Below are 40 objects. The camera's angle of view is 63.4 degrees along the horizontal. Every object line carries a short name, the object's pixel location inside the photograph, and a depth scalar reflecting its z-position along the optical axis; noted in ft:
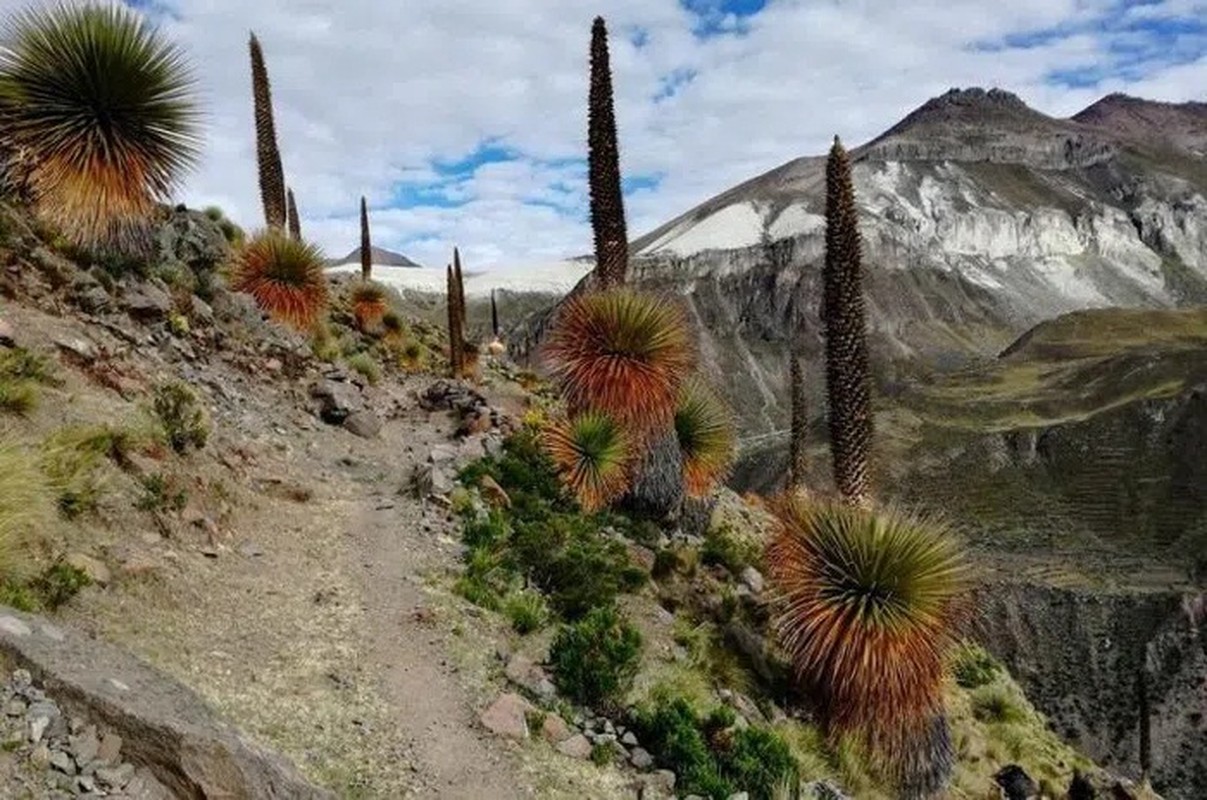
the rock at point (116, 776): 15.97
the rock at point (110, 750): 16.39
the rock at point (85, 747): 16.02
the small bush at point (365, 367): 60.18
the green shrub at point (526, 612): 30.40
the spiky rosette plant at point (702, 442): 44.57
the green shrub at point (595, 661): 27.25
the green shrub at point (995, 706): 45.52
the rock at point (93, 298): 39.86
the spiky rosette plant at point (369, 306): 71.31
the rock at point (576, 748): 24.89
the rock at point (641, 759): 25.38
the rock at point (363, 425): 49.55
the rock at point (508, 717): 24.57
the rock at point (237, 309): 50.98
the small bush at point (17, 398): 28.81
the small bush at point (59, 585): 22.07
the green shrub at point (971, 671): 48.21
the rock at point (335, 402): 50.01
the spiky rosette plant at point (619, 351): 37.86
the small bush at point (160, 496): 28.25
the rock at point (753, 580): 40.54
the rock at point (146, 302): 42.52
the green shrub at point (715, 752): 24.93
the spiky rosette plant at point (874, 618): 28.86
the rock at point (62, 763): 15.75
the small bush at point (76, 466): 25.80
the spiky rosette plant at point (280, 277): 54.85
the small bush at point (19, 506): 21.29
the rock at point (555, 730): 25.21
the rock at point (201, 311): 47.44
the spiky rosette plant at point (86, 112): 39.27
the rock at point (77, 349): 35.63
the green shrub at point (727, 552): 41.04
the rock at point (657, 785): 24.27
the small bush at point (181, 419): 33.73
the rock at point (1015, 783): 37.01
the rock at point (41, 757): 15.58
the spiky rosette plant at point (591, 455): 39.81
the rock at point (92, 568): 23.62
